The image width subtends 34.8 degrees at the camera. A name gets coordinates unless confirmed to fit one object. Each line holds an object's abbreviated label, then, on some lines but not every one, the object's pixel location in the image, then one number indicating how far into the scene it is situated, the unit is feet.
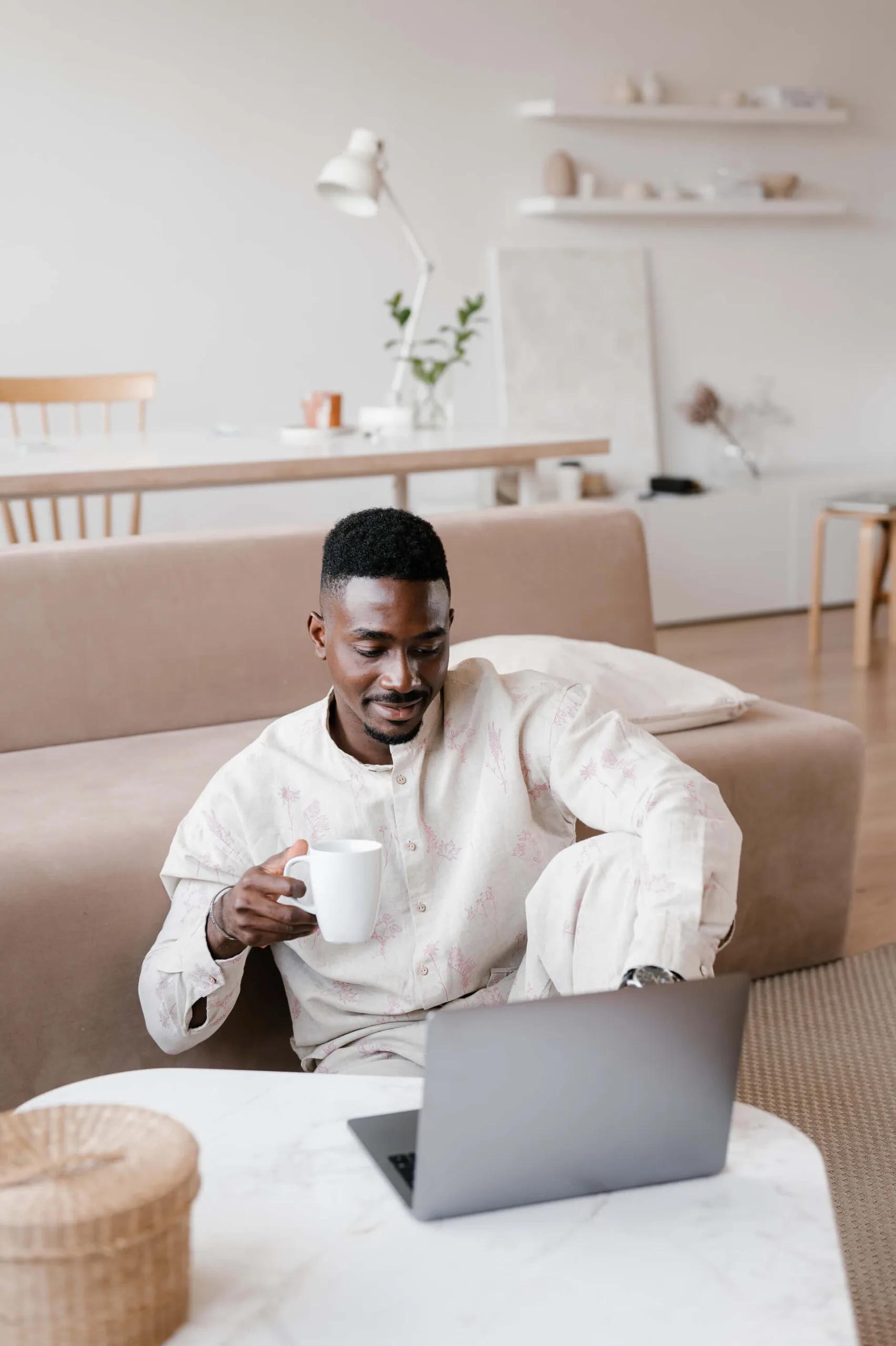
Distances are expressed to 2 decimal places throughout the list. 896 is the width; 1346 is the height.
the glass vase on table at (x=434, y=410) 12.98
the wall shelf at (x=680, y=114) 17.03
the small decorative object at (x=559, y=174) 17.26
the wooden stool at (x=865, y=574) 15.55
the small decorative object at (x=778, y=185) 18.76
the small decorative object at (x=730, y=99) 18.24
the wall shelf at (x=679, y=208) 17.26
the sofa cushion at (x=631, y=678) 7.27
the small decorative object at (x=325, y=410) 12.26
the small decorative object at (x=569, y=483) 16.87
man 4.50
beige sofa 7.18
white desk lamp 12.38
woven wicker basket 2.42
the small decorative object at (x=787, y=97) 18.40
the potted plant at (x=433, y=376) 12.90
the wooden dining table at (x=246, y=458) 9.57
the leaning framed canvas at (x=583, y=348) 17.46
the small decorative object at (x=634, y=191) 17.79
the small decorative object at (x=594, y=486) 17.70
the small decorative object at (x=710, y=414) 18.49
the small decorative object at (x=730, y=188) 18.29
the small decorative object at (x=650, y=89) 17.72
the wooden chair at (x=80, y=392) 12.66
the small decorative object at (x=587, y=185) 17.46
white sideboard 17.53
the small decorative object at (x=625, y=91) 17.58
